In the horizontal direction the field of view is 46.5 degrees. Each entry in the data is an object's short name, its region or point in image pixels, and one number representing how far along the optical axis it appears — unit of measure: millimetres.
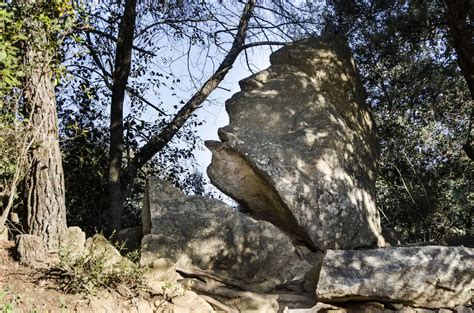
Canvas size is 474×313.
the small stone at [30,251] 6059
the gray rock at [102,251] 5955
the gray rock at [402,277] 6359
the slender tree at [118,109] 9920
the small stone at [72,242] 6000
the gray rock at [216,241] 7055
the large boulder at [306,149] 8156
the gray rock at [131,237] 7746
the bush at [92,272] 5746
